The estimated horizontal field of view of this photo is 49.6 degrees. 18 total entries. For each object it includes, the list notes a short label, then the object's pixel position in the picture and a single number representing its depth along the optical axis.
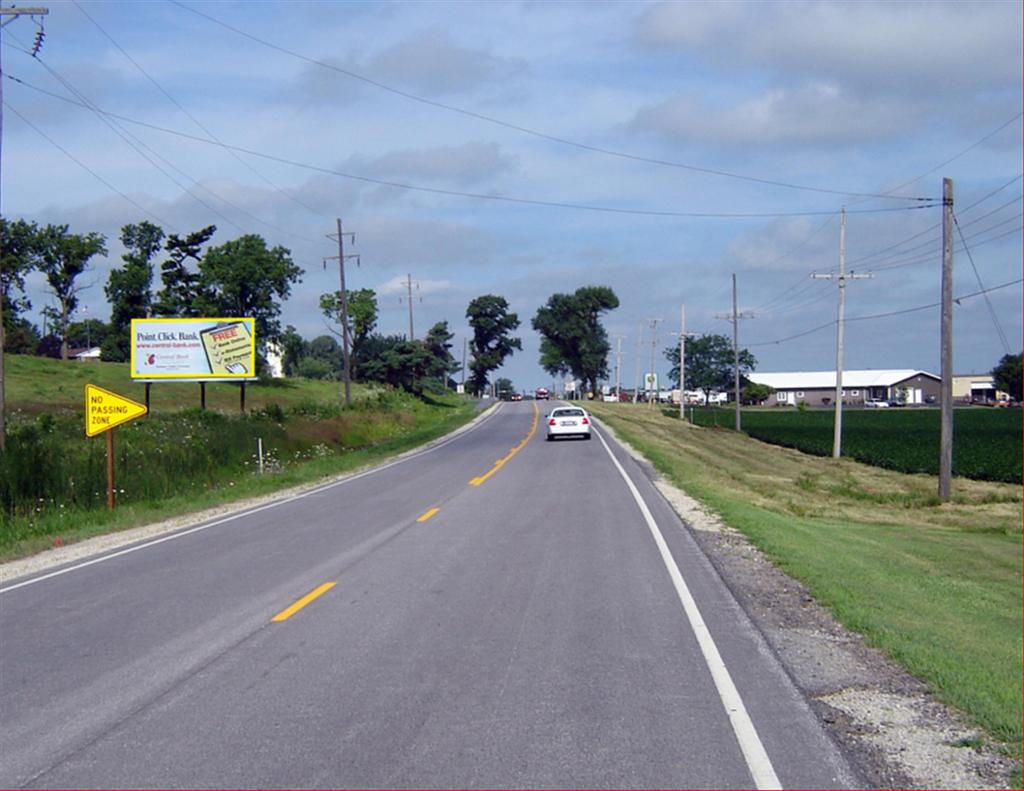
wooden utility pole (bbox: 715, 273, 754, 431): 78.22
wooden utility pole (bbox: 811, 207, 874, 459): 53.09
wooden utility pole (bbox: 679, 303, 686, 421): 92.33
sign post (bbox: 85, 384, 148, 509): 24.97
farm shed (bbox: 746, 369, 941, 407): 164.12
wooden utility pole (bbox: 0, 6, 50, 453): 25.17
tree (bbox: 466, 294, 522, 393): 162.00
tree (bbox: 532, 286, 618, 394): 154.75
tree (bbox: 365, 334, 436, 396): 99.00
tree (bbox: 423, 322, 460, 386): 133.62
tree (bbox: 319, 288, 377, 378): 94.94
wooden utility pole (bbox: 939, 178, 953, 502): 32.84
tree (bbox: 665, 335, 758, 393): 173.38
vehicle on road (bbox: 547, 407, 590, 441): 48.84
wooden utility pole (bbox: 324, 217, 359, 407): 61.32
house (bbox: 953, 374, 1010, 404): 145.71
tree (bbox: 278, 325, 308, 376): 125.38
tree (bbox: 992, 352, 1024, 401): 118.66
